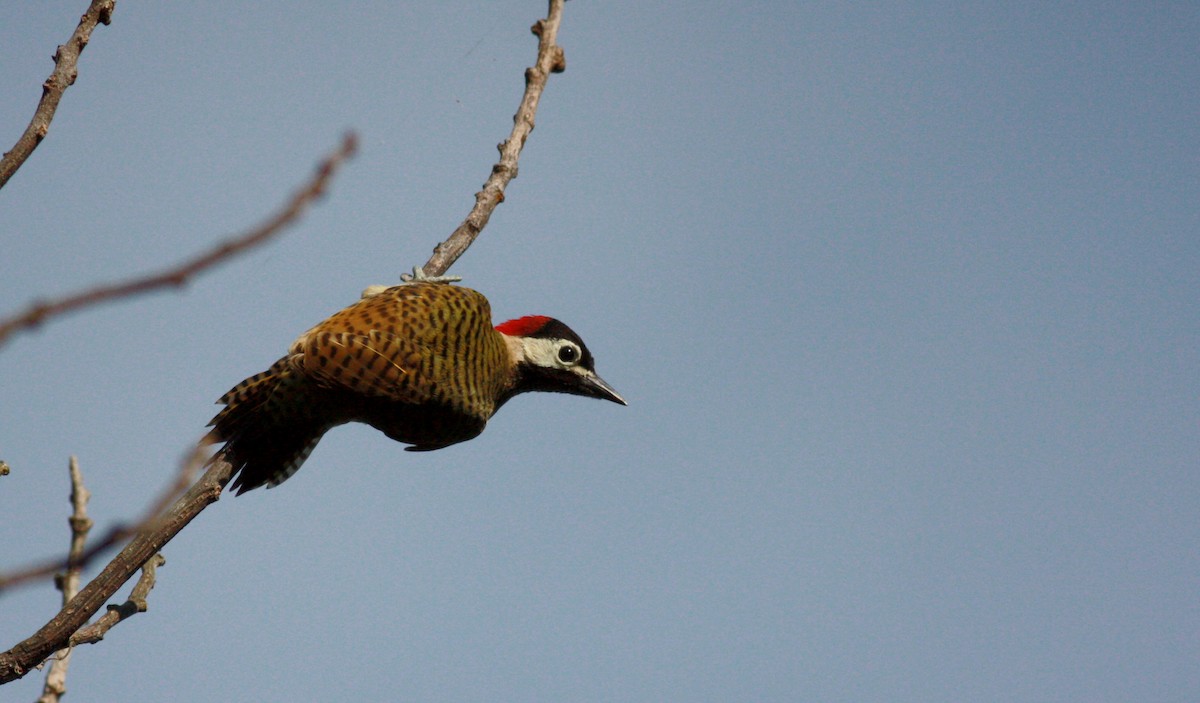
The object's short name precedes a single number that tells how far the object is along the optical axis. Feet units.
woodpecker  32.50
